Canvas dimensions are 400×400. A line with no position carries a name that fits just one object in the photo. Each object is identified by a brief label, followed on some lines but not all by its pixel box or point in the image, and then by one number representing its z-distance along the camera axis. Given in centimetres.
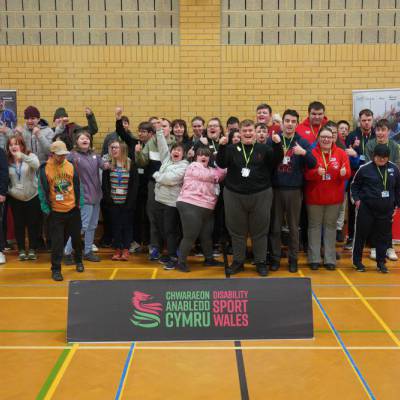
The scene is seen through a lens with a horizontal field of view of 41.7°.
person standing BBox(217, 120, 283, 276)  638
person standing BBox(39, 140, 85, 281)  644
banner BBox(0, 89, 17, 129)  950
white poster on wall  928
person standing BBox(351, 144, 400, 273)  665
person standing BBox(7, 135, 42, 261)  731
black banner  455
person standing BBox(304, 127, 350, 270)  663
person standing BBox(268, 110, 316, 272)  655
